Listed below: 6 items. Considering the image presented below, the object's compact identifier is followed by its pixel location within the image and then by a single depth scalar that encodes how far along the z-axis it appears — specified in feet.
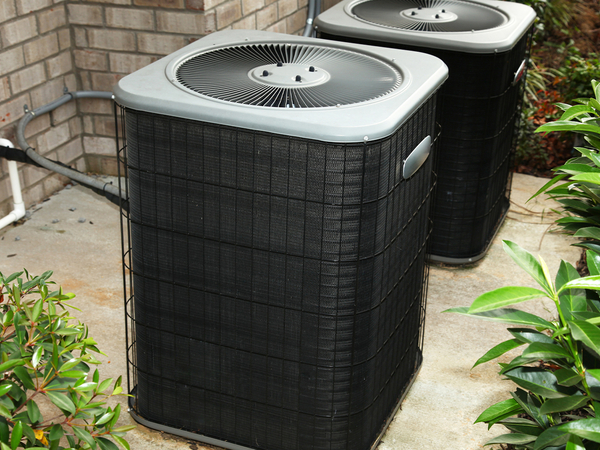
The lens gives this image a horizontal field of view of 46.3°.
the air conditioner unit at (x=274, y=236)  5.88
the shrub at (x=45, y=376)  5.21
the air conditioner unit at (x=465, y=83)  9.82
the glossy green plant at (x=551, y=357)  4.11
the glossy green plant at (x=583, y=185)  5.60
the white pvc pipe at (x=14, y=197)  11.06
